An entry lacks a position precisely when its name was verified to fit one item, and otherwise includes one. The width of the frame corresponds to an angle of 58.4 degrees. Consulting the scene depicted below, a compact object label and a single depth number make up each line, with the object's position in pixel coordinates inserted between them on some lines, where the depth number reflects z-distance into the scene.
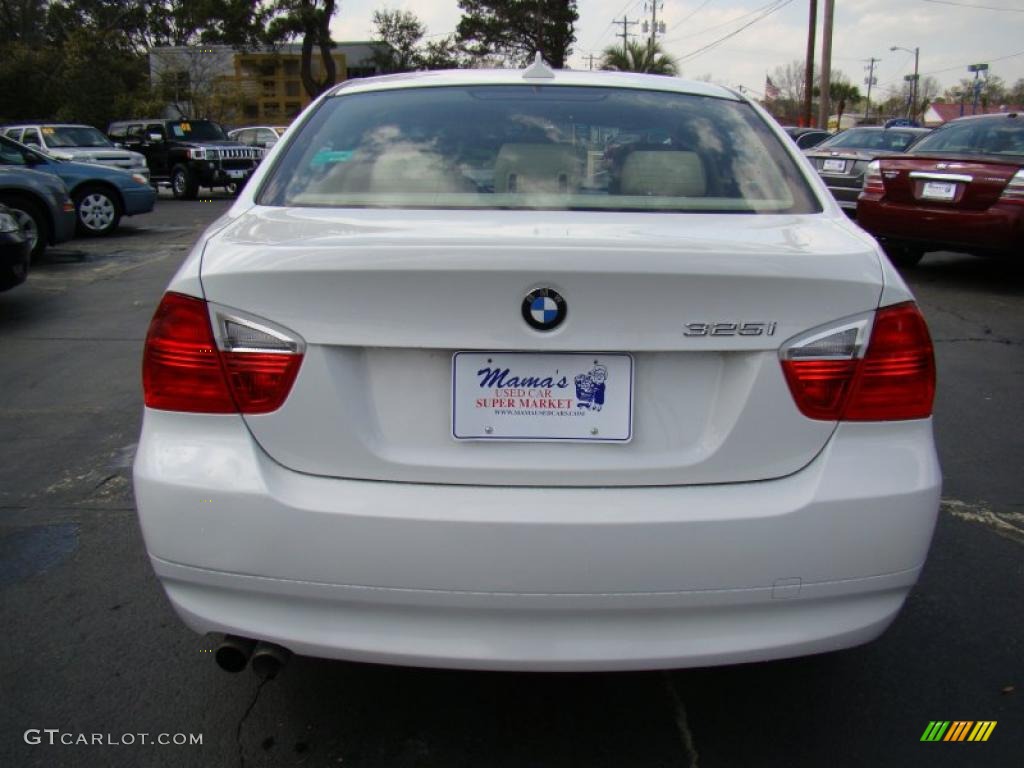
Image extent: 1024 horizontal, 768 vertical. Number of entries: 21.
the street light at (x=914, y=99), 71.12
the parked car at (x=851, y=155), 11.38
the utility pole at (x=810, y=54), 30.86
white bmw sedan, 1.88
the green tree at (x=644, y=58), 41.50
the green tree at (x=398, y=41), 52.34
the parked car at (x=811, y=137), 18.61
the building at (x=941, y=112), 75.07
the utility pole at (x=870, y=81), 84.75
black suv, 20.91
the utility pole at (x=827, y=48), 29.13
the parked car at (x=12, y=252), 7.25
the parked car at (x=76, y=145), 18.31
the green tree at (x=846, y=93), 70.20
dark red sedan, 7.95
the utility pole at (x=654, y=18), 62.75
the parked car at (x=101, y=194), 12.98
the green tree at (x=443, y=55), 54.16
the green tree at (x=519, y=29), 53.25
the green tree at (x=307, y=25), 35.22
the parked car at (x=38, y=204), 9.98
